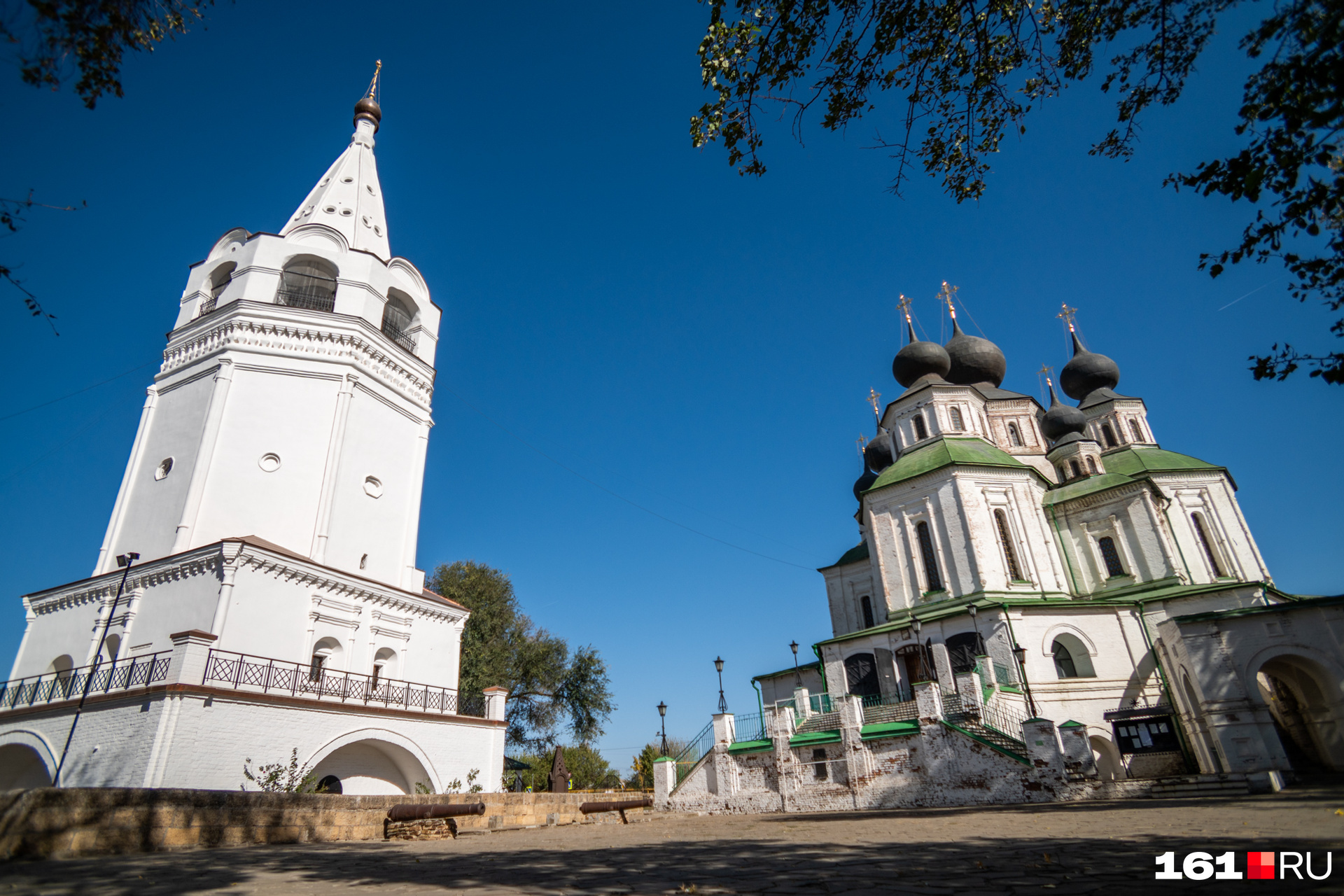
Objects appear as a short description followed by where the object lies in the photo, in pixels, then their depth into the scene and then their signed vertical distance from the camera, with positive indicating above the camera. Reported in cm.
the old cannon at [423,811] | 1027 -35
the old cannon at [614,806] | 1475 -64
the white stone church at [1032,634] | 1605 +320
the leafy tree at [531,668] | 3170 +487
